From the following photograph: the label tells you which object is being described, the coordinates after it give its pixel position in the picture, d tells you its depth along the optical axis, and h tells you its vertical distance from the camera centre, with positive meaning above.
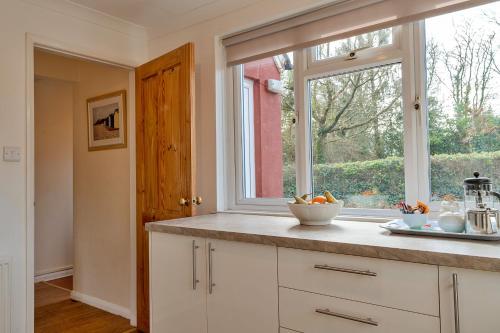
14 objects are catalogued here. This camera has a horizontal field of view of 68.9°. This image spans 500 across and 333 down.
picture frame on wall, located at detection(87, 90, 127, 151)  2.99 +0.47
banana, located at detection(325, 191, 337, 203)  1.75 -0.13
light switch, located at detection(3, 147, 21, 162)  2.12 +0.14
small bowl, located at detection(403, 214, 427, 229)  1.50 -0.21
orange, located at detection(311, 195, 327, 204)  1.75 -0.14
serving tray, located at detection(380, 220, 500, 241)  1.25 -0.24
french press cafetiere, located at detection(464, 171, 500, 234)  1.28 -0.15
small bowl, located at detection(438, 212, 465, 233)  1.36 -0.20
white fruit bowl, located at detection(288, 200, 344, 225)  1.69 -0.19
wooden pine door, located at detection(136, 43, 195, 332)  2.30 +0.20
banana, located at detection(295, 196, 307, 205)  1.76 -0.14
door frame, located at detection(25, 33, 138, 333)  2.20 +0.31
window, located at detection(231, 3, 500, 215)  1.71 +0.29
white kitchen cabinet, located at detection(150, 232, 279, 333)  1.49 -0.51
